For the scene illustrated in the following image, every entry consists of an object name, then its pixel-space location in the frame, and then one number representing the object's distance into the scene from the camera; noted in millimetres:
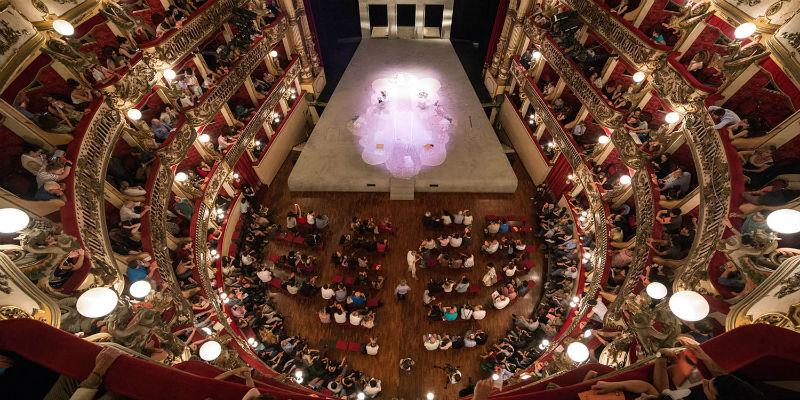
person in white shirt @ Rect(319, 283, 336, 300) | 11570
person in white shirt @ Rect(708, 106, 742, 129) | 7109
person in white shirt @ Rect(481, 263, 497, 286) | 12031
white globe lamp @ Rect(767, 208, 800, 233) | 3934
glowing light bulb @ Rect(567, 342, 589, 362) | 6246
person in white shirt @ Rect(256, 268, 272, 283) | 11862
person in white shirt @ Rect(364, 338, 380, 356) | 10555
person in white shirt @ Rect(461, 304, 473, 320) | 11255
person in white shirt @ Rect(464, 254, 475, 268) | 12422
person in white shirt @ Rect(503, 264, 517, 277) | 12250
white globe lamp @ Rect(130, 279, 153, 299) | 5520
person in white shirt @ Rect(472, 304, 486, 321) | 11281
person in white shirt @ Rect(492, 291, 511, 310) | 11586
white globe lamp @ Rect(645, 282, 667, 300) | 5371
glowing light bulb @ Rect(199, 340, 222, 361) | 6715
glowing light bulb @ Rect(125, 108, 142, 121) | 8086
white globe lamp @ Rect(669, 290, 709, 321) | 4285
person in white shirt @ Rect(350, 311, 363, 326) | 11078
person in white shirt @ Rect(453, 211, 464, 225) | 13645
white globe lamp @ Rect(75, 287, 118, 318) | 4355
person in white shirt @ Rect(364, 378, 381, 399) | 9641
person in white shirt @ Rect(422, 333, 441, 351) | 10594
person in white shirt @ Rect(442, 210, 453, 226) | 13555
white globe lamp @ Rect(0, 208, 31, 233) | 4047
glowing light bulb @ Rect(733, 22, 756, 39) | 6289
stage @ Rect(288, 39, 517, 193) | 14617
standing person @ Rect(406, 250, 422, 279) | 12277
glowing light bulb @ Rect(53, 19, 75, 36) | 6434
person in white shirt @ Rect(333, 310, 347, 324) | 11094
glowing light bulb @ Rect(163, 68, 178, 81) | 9328
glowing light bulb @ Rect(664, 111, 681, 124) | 8333
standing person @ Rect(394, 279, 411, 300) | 11627
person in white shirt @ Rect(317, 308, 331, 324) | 11173
